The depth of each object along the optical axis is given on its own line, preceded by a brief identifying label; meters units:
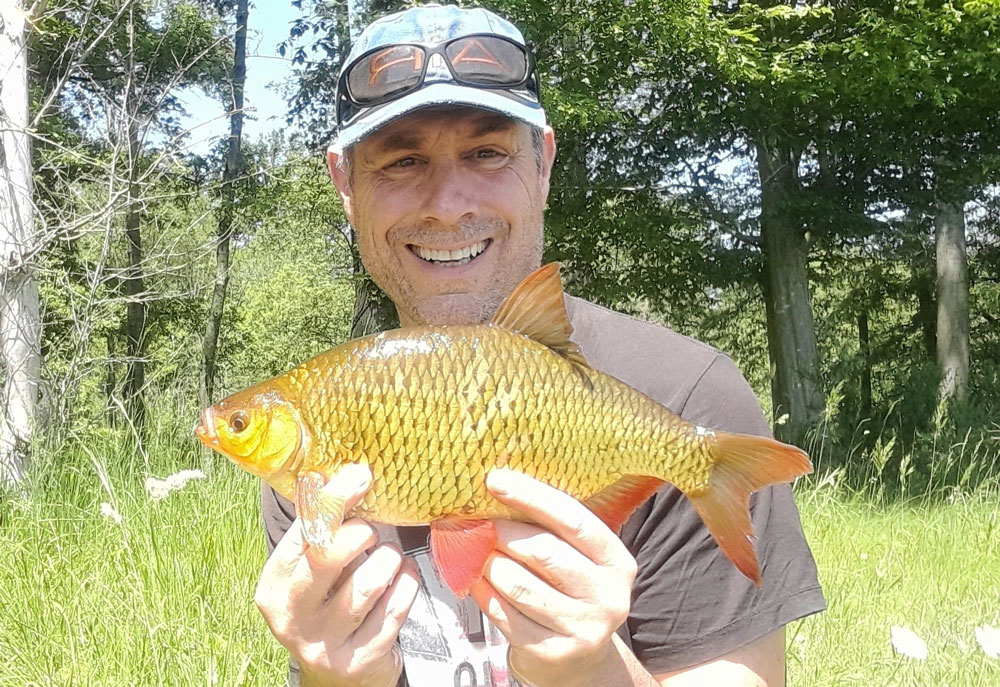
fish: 1.18
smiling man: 1.24
